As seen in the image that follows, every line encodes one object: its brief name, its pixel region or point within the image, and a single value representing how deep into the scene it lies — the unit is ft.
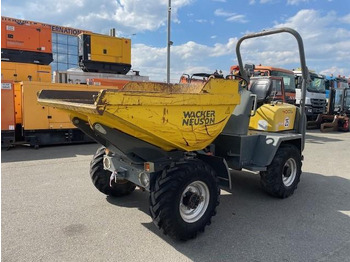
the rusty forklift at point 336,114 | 50.93
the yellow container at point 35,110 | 27.53
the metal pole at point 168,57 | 42.80
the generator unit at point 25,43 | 31.91
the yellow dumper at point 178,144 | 9.68
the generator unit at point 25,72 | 31.94
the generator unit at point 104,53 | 36.58
